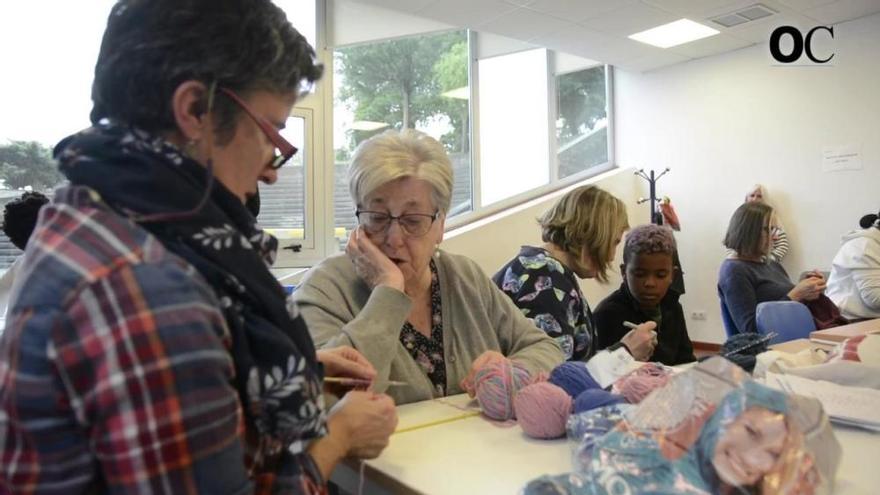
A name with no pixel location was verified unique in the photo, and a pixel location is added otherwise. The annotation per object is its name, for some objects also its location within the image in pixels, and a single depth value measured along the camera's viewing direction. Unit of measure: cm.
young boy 223
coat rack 607
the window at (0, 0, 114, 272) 329
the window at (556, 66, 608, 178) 614
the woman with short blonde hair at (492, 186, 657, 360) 178
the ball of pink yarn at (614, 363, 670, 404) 97
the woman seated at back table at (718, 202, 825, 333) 330
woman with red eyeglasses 49
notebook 193
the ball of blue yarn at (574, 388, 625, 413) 91
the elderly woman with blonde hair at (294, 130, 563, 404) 130
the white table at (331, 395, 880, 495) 80
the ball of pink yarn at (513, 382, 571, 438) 96
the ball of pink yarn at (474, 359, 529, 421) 107
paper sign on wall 482
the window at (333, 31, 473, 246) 457
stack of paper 100
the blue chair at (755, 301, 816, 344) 267
